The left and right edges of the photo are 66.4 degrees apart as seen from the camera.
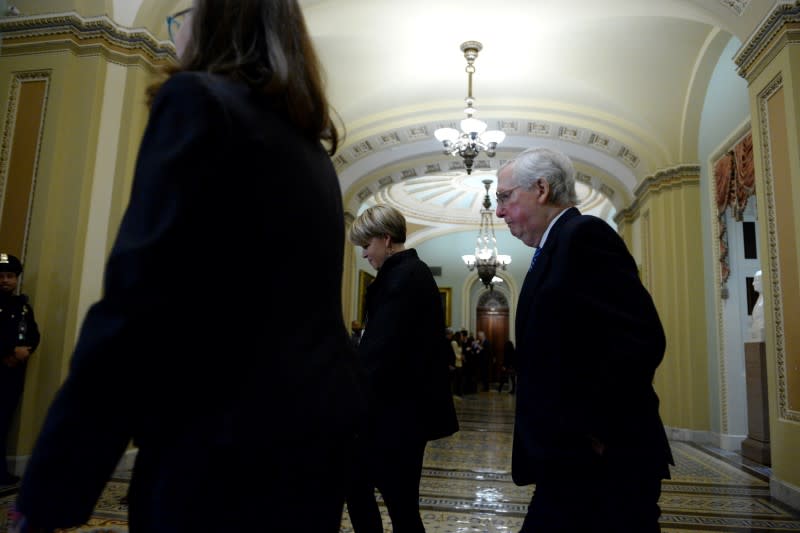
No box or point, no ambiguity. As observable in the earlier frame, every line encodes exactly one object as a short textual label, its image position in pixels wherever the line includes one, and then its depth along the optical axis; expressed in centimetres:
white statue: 621
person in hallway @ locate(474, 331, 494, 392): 1603
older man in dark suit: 153
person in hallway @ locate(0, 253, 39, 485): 395
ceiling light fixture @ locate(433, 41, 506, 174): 759
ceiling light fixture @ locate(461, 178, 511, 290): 1382
